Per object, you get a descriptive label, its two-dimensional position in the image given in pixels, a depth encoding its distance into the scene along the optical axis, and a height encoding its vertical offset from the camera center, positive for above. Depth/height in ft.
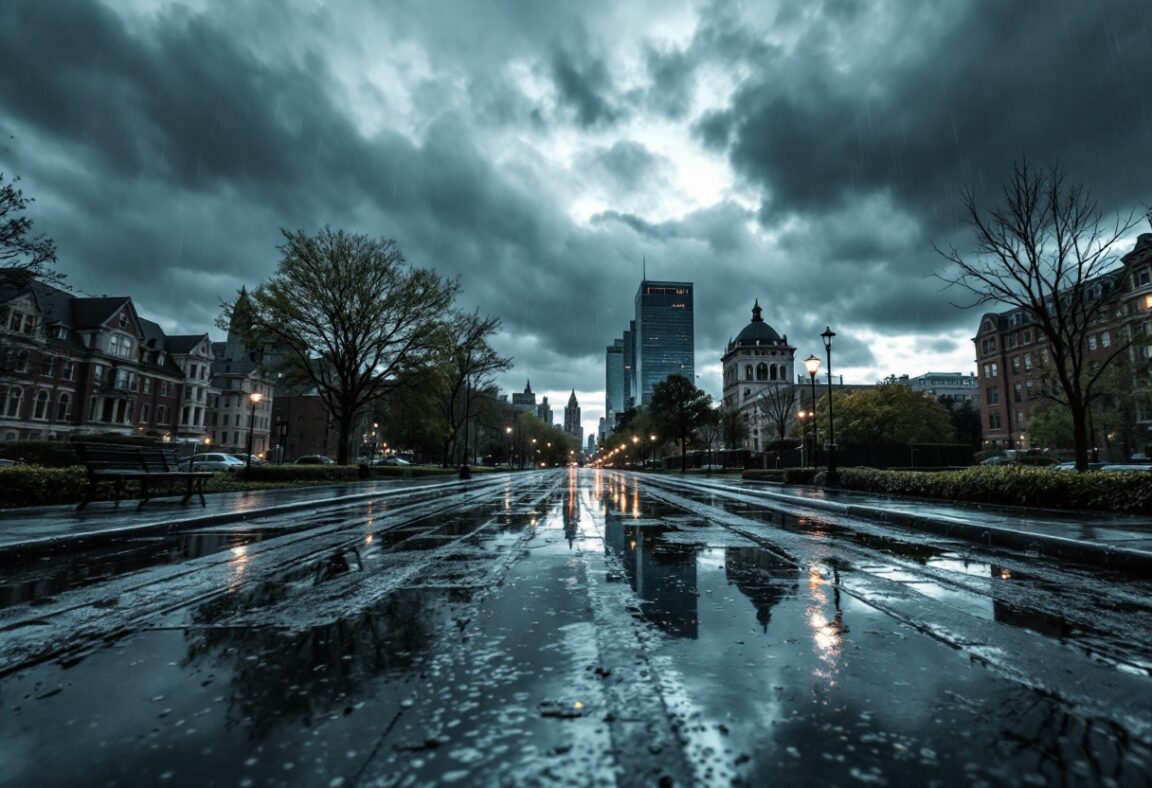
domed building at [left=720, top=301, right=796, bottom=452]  423.23 +75.68
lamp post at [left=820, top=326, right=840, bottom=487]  76.13 -1.97
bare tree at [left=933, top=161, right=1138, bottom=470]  54.60 +22.08
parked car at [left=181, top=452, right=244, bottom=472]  128.87 -2.32
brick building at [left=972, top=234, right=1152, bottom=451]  183.62 +45.84
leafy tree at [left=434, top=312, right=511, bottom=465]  126.21 +25.74
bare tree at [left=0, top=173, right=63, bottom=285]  46.55 +17.47
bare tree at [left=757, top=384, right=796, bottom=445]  205.51 +24.78
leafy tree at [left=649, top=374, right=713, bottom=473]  200.03 +19.75
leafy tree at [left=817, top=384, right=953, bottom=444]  151.94 +12.99
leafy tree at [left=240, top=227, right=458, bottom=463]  99.45 +26.49
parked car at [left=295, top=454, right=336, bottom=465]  207.40 -2.24
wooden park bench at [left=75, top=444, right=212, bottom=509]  37.47 -1.16
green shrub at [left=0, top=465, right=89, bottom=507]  39.09 -2.70
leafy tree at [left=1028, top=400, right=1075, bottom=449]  152.46 +10.98
